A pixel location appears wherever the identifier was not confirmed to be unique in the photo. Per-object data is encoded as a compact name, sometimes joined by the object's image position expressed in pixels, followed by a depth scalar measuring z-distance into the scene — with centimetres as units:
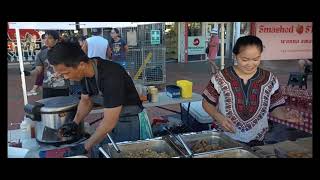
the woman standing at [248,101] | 212
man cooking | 194
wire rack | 707
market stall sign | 435
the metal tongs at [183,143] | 184
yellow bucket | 401
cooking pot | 230
